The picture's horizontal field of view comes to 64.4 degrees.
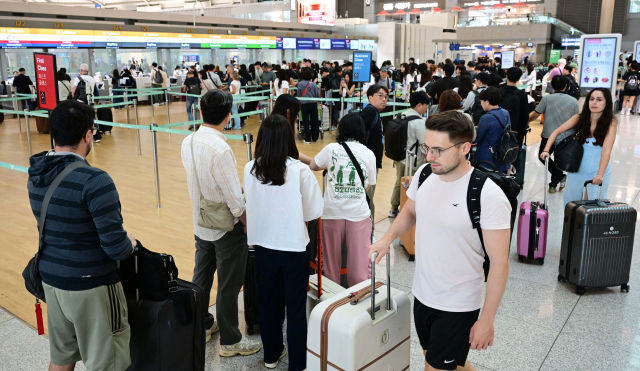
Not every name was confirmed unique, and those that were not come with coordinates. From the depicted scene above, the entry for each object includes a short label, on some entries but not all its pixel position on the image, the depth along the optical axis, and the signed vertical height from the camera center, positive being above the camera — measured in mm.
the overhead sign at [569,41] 34781 +2231
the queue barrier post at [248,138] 4182 -521
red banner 5430 -64
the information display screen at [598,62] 8305 +203
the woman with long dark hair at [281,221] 2641 -762
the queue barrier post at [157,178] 6347 -1286
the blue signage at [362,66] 10414 +160
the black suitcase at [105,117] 12234 -1034
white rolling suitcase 2125 -1085
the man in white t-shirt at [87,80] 12064 -169
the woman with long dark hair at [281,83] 11344 -201
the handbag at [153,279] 2320 -936
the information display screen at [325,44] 23606 +1369
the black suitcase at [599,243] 3836 -1264
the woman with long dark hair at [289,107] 3760 -243
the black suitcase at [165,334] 2383 -1218
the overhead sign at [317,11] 29766 +3617
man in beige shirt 2836 -842
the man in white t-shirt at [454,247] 1929 -676
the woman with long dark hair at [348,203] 3352 -831
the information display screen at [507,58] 15716 +492
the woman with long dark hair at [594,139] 4160 -527
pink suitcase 4562 -1391
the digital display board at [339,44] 24219 +1401
